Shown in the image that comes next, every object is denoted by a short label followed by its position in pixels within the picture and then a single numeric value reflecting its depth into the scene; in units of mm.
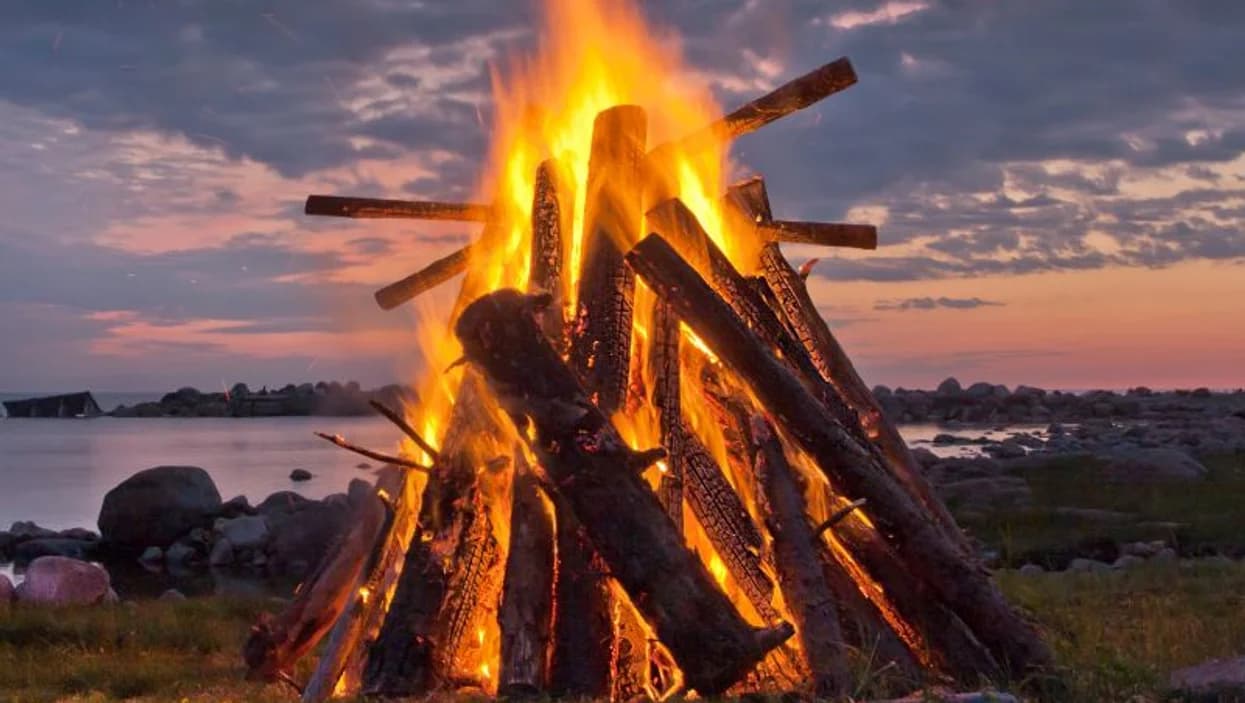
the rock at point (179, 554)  27947
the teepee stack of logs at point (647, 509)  6711
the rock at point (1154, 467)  28609
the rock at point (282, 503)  30219
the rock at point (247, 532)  27625
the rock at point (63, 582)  16125
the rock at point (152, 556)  28148
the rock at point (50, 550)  28078
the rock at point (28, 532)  29547
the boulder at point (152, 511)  29391
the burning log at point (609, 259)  7590
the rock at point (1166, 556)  16469
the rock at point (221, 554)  27250
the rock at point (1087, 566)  16127
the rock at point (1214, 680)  6379
